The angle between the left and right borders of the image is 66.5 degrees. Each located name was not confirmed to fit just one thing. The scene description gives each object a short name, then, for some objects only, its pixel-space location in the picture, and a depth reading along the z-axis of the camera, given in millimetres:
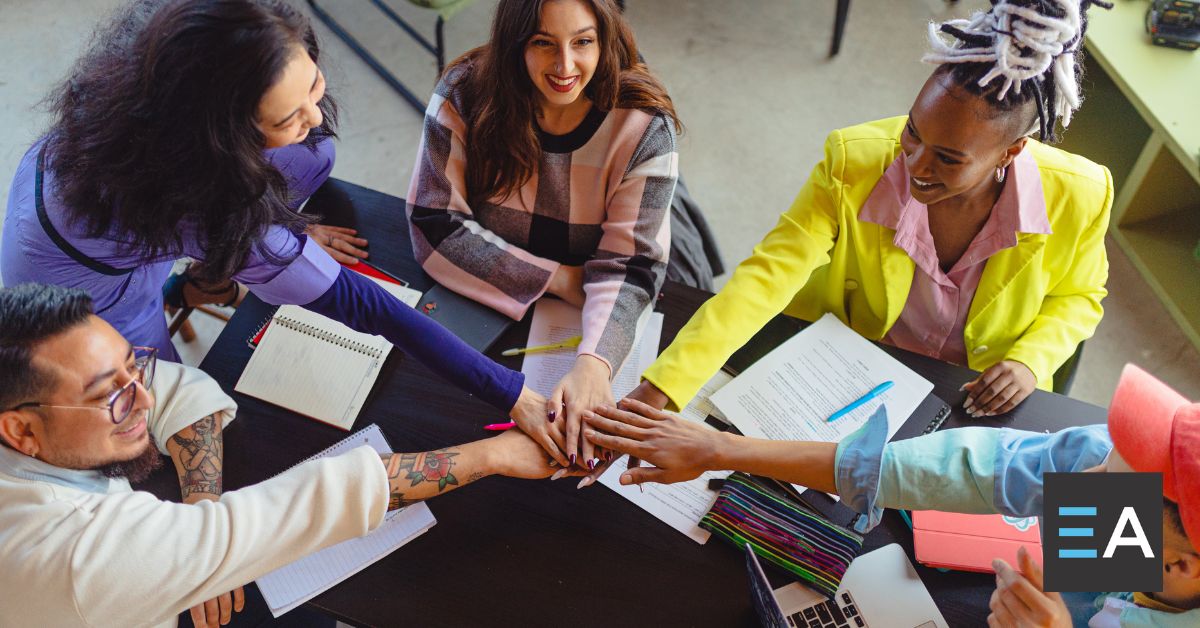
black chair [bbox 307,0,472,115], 3301
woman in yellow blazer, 1532
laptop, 1375
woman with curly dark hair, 1276
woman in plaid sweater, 1685
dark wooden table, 1391
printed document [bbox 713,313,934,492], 1563
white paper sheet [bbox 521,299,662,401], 1672
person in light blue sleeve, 1041
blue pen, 1568
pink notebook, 1411
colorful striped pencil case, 1398
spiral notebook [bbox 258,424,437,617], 1405
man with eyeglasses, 1222
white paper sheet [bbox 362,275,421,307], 1743
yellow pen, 1694
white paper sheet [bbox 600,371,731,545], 1477
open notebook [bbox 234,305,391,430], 1604
